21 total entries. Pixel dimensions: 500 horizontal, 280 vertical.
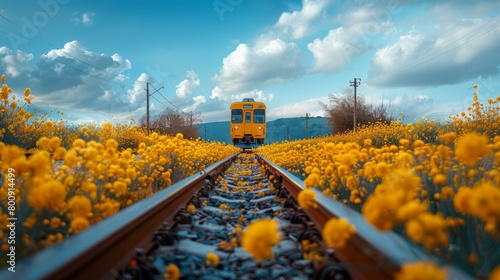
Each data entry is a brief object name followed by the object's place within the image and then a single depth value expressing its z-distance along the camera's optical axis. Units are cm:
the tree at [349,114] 4522
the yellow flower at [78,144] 293
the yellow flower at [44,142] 282
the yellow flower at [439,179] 209
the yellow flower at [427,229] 124
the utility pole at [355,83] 4361
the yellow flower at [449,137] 286
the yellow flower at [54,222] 236
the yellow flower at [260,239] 152
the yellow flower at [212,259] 238
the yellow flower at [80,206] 246
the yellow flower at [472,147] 174
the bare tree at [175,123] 5331
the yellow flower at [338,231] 161
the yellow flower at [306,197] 232
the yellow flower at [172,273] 213
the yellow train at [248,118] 2525
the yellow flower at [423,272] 113
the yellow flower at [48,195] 216
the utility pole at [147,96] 3432
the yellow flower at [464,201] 141
